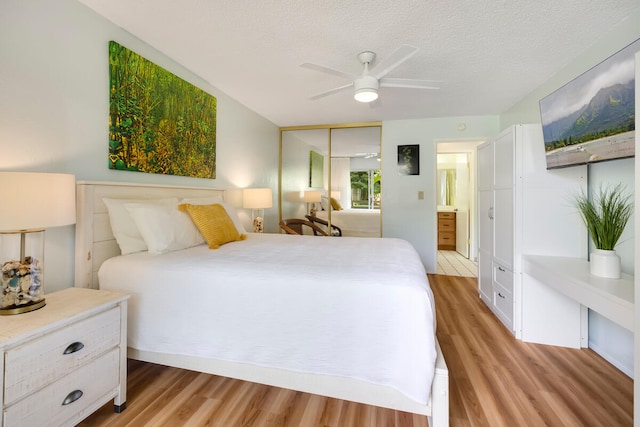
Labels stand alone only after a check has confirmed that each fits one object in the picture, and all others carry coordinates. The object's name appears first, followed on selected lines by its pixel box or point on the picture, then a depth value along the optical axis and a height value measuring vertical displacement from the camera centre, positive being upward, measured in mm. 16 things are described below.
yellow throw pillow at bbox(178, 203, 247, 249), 2146 -76
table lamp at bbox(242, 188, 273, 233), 3521 +191
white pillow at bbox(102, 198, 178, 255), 1843 -99
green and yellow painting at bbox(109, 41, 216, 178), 2021 +800
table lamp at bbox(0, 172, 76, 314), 1142 -21
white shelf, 1379 -410
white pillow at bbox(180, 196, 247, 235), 2463 +90
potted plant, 1737 -79
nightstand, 1033 -624
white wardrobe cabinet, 2227 -96
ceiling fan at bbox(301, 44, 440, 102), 2221 +1095
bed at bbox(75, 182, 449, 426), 1282 -534
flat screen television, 1477 +625
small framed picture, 4359 +877
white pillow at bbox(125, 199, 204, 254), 1868 -91
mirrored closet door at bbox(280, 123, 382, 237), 4672 +649
